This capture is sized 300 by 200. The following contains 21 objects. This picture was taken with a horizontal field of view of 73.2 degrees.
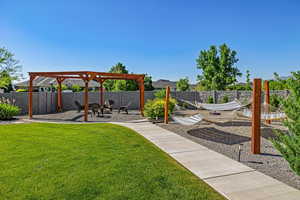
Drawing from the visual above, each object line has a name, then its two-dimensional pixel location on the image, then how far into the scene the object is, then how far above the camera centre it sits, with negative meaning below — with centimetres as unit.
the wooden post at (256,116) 455 -46
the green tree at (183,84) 3135 +177
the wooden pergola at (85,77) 980 +104
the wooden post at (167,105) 878 -43
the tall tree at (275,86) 1395 +71
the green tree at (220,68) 2541 +351
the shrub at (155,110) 977 -72
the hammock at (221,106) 882 -49
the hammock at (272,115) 677 -68
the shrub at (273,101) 1235 -36
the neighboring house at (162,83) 4859 +315
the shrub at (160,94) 1490 +9
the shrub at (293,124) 240 -35
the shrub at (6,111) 970 -84
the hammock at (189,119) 704 -86
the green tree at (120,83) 2317 +144
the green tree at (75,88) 2807 +96
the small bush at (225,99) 1568 -27
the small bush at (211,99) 1634 -29
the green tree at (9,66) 1741 +249
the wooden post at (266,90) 819 +23
